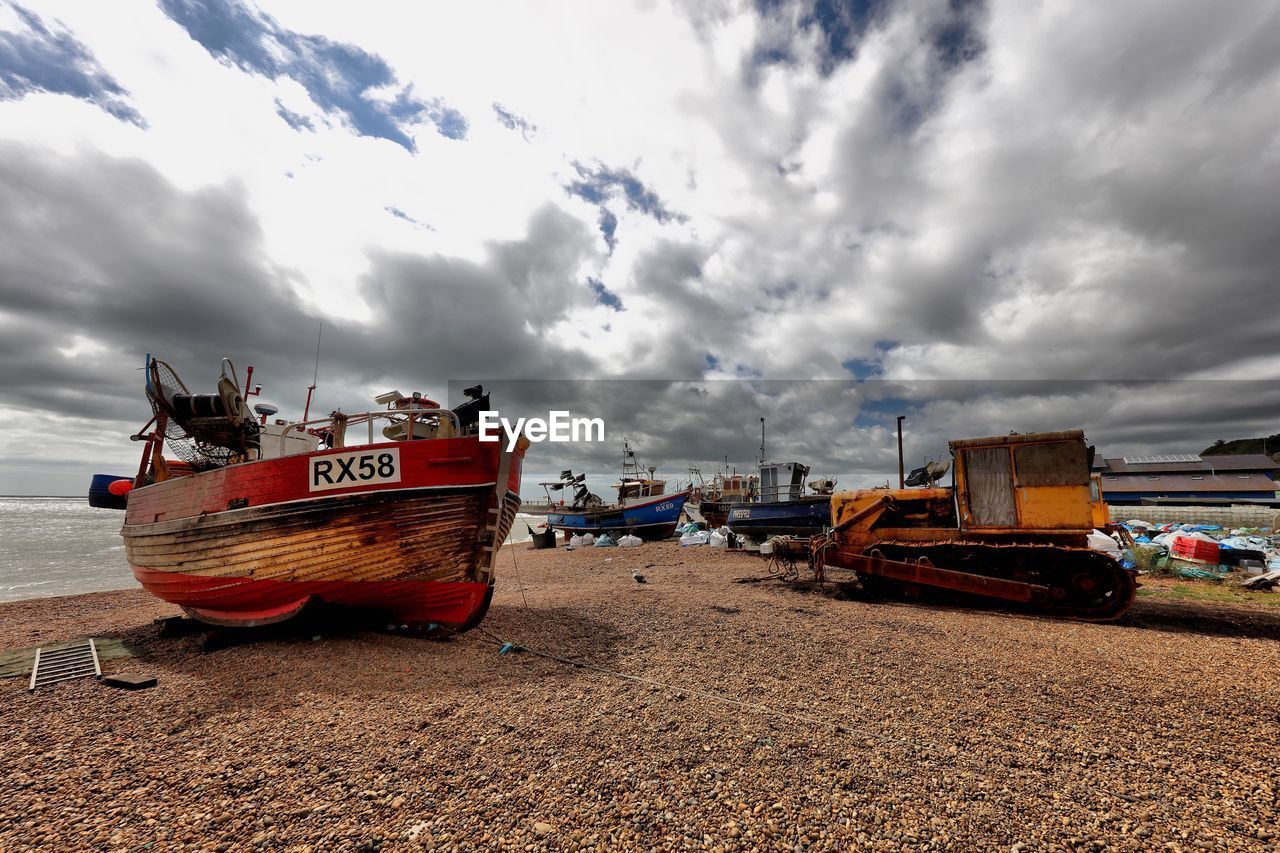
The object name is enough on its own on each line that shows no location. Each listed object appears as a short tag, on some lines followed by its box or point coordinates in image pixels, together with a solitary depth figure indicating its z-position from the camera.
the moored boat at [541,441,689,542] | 27.78
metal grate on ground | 5.91
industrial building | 44.19
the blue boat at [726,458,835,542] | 18.39
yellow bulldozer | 8.63
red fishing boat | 7.03
